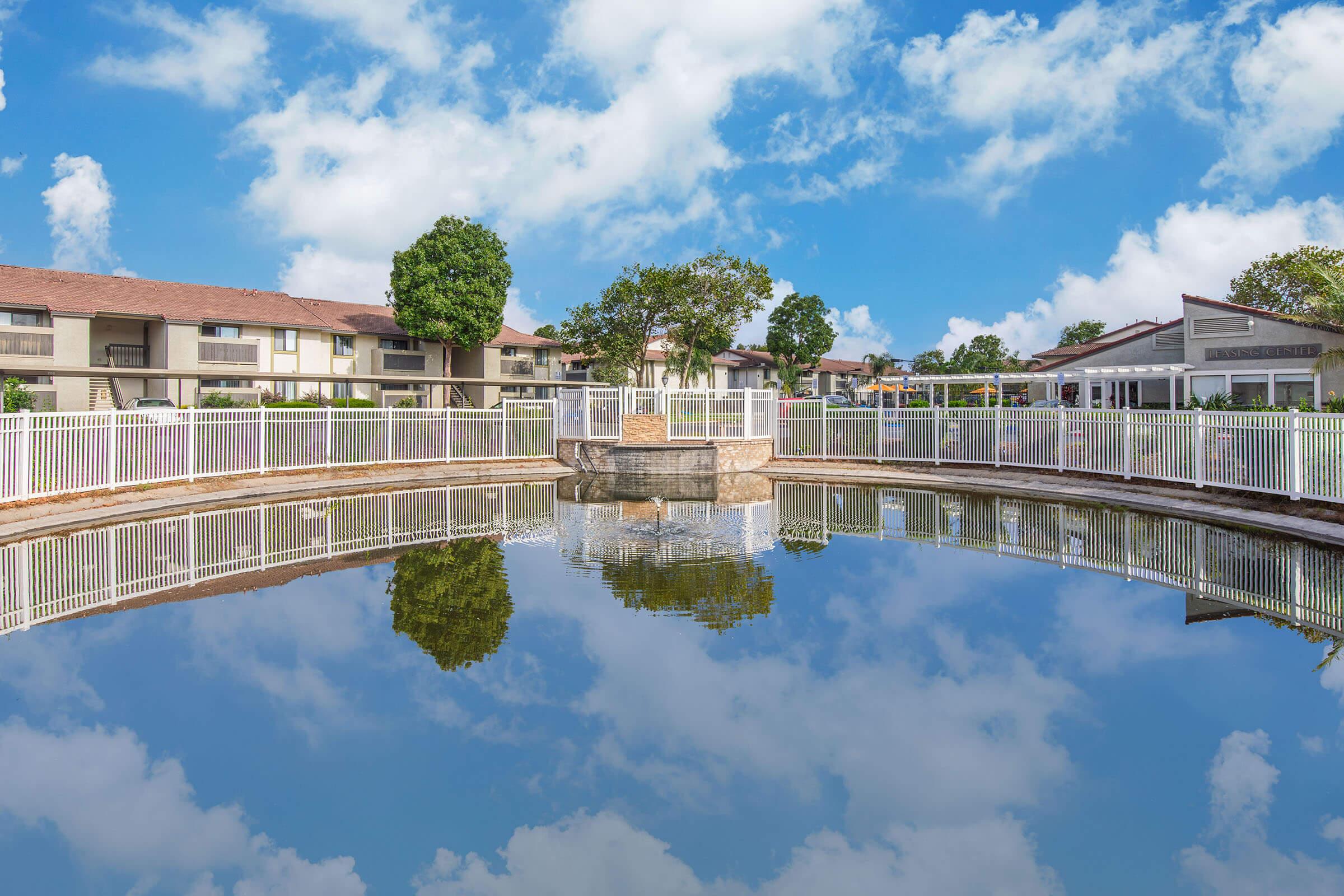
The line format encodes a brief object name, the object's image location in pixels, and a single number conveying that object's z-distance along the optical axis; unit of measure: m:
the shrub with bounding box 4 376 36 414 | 26.61
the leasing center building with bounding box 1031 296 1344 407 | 27.53
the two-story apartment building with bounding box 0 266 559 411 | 32.12
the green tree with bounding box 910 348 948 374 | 78.69
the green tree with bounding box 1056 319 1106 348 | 82.75
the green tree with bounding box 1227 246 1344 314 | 34.69
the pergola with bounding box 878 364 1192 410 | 28.44
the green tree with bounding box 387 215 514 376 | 42.03
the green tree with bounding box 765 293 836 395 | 77.88
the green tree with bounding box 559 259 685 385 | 40.78
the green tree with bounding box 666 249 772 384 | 39.47
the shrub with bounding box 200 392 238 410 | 33.06
